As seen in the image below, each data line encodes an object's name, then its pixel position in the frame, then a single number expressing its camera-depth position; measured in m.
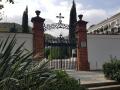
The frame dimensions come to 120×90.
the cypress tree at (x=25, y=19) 11.78
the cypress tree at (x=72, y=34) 6.95
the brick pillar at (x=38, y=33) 6.36
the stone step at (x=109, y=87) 4.46
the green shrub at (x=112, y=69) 4.93
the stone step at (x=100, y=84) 4.60
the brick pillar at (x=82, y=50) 6.77
